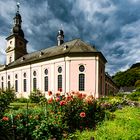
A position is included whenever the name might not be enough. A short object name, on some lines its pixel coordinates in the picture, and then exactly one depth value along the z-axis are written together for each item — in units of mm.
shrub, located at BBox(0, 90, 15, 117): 11980
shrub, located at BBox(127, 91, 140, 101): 24996
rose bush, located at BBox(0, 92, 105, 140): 4871
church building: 23223
